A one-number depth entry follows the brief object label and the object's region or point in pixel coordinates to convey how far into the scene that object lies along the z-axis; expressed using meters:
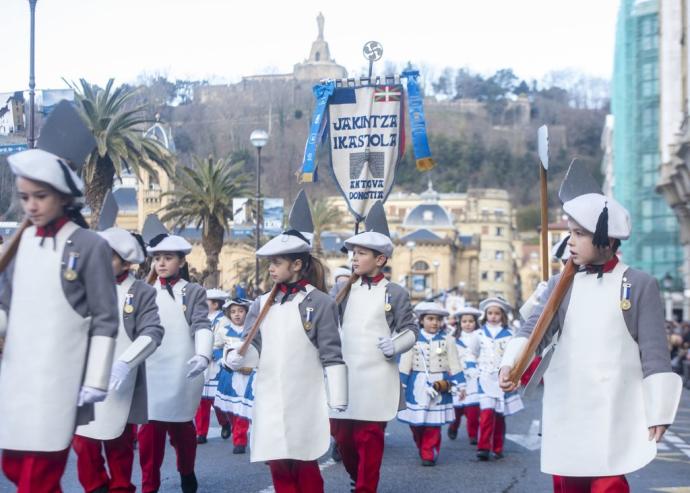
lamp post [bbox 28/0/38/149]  19.36
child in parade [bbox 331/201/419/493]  9.76
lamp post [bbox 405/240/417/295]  106.50
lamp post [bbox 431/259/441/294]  116.74
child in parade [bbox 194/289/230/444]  14.94
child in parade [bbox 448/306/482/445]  15.27
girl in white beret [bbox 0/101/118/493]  5.89
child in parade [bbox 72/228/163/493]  7.69
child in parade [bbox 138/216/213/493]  9.16
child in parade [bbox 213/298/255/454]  13.59
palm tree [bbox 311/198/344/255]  58.10
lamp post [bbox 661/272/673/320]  59.03
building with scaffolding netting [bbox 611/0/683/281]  61.19
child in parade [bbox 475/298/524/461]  13.79
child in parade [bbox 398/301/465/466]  13.07
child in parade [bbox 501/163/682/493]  6.51
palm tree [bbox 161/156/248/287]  41.75
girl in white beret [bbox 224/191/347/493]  7.94
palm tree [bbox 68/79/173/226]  32.03
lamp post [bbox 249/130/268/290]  32.22
